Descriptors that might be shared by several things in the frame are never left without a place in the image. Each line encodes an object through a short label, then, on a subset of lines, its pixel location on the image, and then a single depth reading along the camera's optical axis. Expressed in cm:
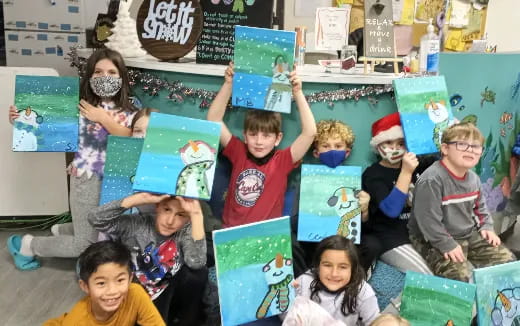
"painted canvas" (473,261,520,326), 196
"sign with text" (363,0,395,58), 260
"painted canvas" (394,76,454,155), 237
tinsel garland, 249
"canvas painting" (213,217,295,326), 199
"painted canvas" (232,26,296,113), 228
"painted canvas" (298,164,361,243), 235
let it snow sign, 252
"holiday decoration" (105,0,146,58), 269
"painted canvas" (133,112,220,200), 200
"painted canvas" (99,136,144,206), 227
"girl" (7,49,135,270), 245
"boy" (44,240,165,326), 168
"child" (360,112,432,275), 233
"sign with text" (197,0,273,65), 259
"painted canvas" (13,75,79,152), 241
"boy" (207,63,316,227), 236
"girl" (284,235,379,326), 193
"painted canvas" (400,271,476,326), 194
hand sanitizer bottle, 263
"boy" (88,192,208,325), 202
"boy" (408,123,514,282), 220
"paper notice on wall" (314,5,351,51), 273
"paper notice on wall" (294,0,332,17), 453
